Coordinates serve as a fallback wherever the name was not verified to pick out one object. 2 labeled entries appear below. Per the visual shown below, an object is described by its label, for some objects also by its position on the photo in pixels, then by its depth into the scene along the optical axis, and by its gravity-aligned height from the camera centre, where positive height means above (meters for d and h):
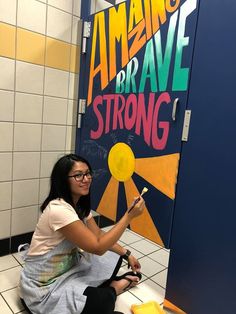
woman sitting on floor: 1.15 -0.66
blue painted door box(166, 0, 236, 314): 1.11 -0.23
